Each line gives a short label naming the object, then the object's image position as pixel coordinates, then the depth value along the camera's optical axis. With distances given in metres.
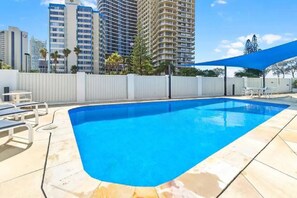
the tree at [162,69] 34.04
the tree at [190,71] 30.67
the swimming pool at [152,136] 2.05
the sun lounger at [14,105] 2.82
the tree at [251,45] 34.39
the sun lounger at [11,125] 1.92
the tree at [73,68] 40.98
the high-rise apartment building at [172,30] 41.14
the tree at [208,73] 31.39
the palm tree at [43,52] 34.71
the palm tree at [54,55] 36.99
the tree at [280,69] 27.29
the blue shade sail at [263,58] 6.45
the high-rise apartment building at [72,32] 44.69
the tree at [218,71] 31.37
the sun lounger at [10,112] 2.35
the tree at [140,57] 25.85
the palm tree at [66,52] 38.01
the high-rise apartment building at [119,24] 58.45
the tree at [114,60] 33.96
